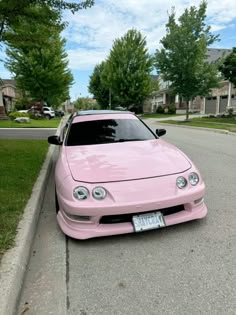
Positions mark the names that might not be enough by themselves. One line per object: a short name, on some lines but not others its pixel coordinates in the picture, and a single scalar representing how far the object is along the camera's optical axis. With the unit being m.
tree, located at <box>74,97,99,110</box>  76.49
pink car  2.50
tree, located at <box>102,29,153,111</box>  28.93
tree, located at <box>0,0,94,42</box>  5.58
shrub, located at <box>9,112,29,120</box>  20.30
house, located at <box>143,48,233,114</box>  26.78
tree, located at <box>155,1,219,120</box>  18.32
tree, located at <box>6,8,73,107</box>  22.66
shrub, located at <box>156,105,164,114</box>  34.51
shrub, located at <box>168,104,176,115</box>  33.41
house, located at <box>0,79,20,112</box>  40.02
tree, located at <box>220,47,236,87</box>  19.01
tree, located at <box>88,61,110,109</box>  40.91
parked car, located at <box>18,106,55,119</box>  24.76
